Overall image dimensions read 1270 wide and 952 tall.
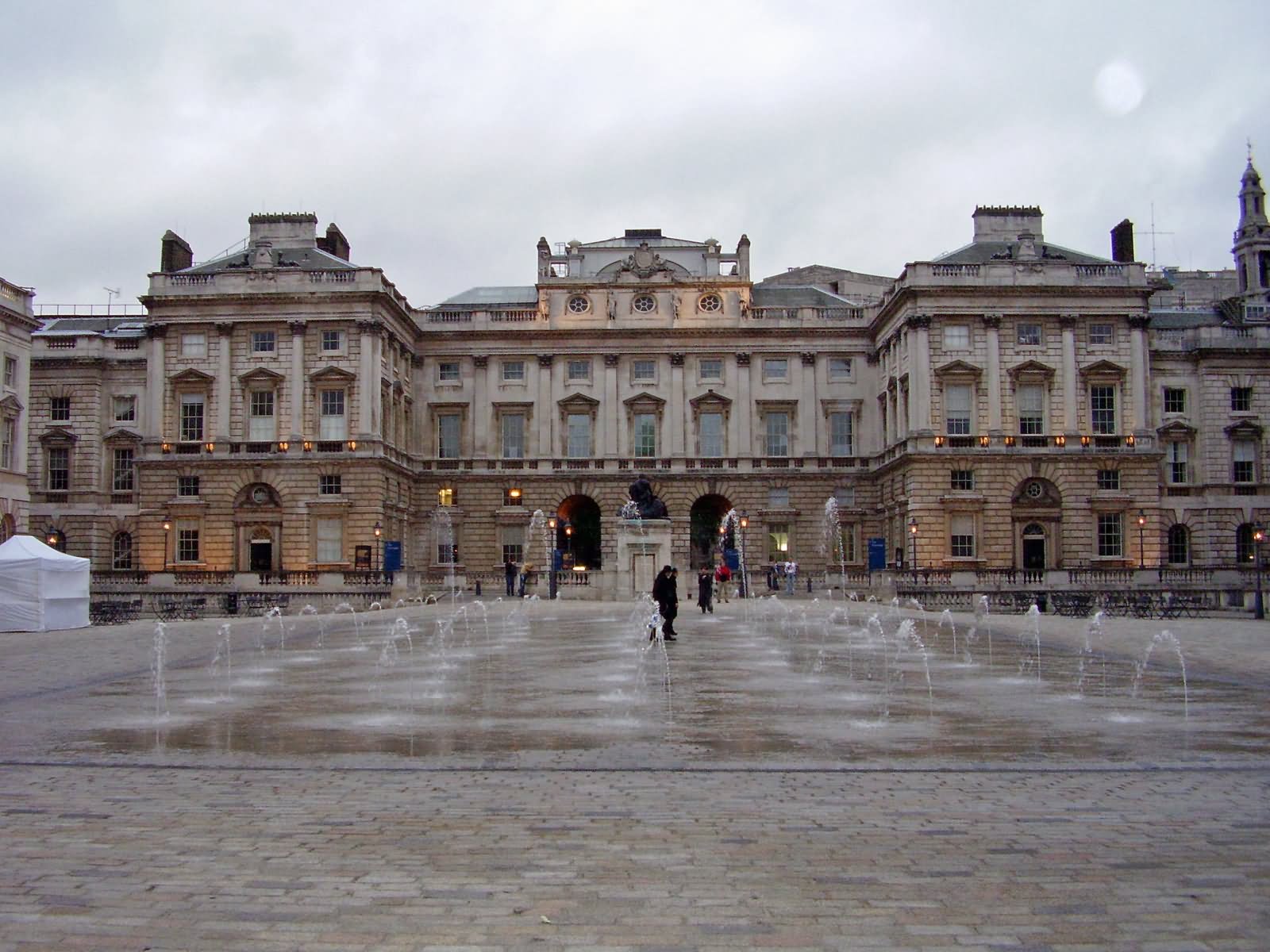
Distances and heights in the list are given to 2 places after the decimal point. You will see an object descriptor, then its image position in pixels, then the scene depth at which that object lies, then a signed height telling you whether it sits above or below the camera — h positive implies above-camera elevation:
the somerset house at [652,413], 58.22 +7.25
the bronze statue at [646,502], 42.62 +1.75
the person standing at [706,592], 39.44 -1.52
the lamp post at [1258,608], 35.86 -2.05
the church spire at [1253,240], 77.12 +19.86
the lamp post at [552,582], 51.38 -1.48
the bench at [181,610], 39.94 -2.01
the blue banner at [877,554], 58.94 -0.42
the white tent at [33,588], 31.78 -0.93
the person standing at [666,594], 25.61 -1.02
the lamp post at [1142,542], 57.88 +0.04
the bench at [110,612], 37.06 -1.90
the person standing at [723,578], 48.69 -1.30
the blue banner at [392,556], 57.25 -0.28
